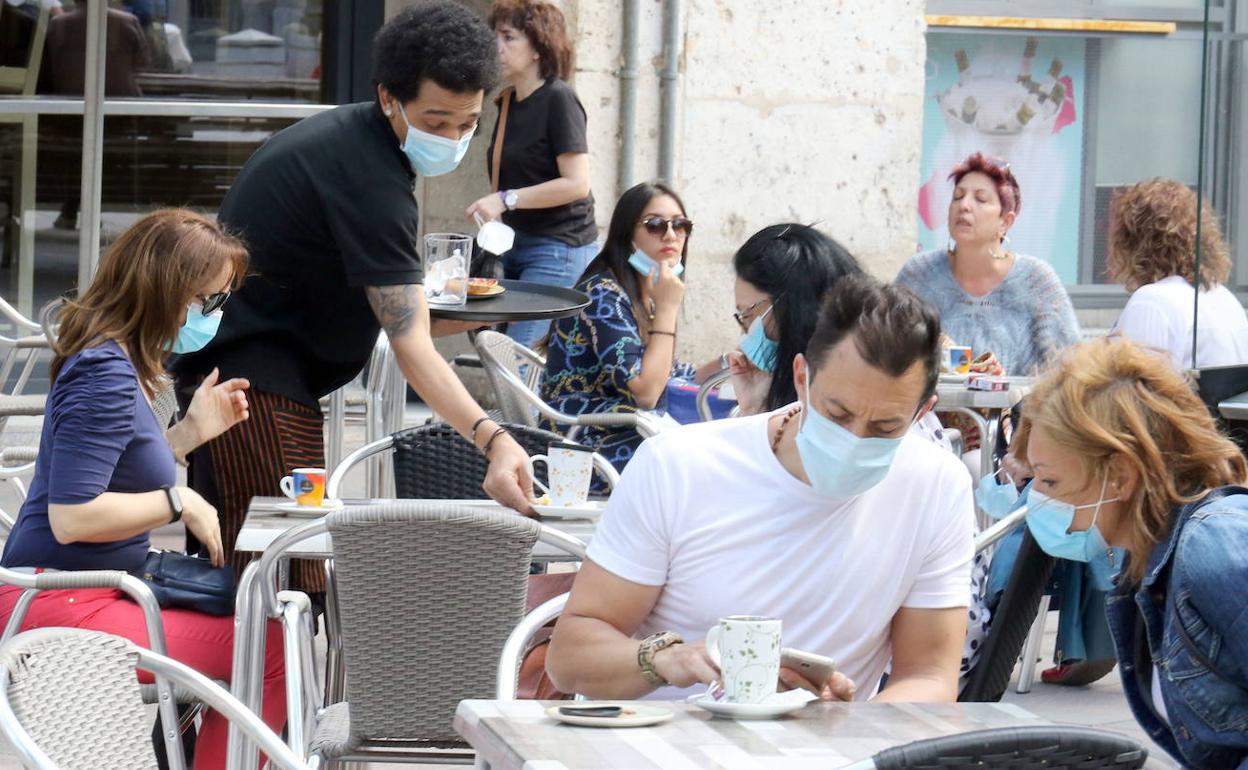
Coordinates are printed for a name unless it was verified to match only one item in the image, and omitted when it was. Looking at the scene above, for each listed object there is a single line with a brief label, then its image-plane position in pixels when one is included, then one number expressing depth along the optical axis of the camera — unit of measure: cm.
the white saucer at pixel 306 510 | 773
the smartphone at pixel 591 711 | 476
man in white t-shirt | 560
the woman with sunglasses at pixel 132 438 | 700
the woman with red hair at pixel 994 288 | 1245
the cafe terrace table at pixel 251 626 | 692
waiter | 805
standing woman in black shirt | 1411
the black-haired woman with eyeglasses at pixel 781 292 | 713
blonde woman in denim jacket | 511
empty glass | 1058
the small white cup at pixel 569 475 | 806
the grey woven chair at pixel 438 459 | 878
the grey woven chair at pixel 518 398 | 1017
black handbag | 725
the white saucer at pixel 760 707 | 482
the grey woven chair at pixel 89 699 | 480
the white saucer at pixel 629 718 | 470
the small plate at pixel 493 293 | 1098
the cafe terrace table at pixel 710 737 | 444
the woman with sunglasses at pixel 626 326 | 1057
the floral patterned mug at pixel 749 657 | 480
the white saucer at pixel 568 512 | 793
